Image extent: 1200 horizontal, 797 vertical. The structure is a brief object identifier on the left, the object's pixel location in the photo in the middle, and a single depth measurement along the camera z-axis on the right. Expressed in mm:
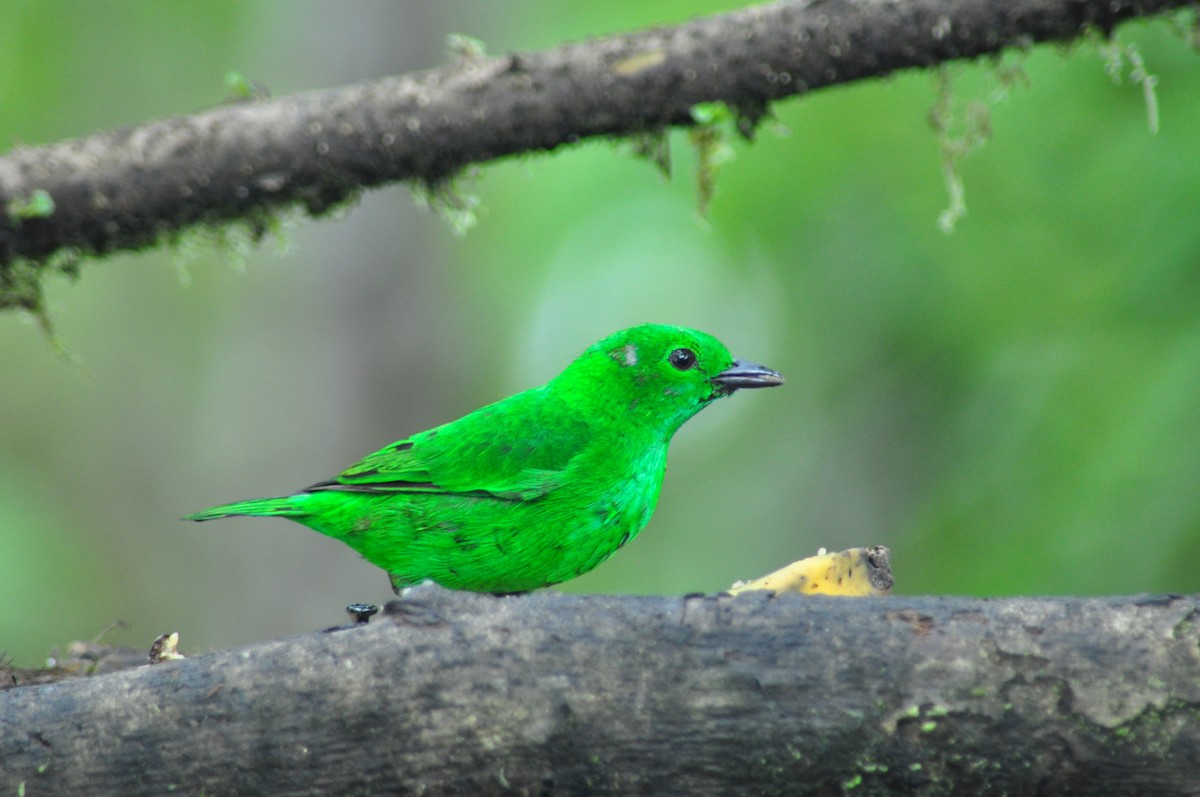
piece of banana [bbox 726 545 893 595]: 5996
